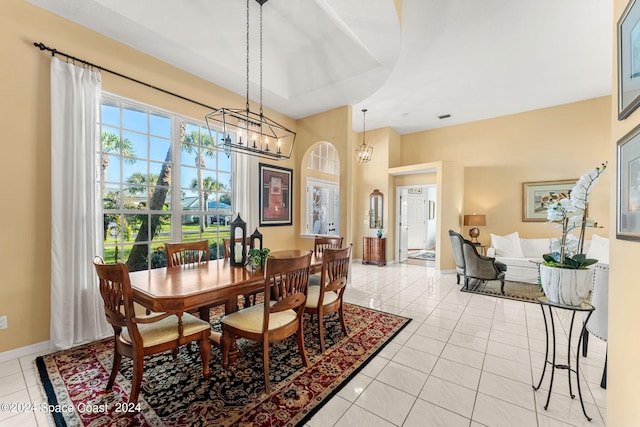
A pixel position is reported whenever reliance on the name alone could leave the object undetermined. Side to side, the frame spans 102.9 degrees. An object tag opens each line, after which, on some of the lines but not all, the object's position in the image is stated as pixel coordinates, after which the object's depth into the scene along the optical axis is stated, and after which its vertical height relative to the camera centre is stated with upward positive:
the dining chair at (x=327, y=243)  3.63 -0.45
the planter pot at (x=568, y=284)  1.58 -0.45
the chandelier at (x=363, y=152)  5.99 +1.43
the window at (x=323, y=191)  6.20 +0.55
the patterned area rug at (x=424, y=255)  7.80 -1.36
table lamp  5.85 -0.22
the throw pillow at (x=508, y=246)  5.44 -0.71
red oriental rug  1.63 -1.32
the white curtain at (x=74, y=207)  2.41 +0.04
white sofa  4.66 -0.81
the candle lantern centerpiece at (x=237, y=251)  2.59 -0.41
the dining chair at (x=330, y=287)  2.40 -0.74
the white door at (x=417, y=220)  8.94 -0.27
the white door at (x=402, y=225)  6.97 -0.35
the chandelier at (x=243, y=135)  2.52 +1.23
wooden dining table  1.70 -0.56
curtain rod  2.39 +1.52
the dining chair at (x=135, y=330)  1.63 -0.86
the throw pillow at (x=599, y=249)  4.25 -0.61
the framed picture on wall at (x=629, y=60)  1.08 +0.69
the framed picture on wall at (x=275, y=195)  4.45 +0.31
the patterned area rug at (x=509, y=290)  4.21 -1.38
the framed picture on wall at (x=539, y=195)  5.39 +0.40
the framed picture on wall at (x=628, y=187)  1.06 +0.12
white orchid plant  1.61 -0.03
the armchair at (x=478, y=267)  4.34 -0.95
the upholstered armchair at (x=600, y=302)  2.09 -0.74
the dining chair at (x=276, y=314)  1.88 -0.85
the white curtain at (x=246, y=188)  4.05 +0.38
